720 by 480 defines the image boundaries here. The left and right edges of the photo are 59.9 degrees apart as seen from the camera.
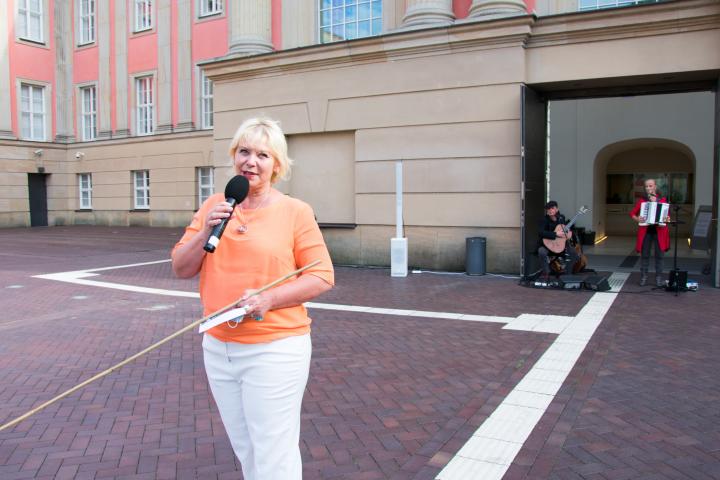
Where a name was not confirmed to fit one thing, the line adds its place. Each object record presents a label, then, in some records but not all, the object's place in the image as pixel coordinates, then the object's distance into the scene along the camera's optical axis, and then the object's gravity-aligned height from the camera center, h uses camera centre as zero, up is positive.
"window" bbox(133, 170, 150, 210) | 28.84 +0.72
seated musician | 10.85 -0.57
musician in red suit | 10.62 -0.64
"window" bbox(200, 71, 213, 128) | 26.30 +4.25
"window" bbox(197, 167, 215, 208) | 26.69 +0.95
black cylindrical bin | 12.20 -1.01
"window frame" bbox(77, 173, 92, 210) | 30.92 +0.74
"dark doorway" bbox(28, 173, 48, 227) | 30.67 +0.30
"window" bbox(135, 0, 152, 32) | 28.02 +8.54
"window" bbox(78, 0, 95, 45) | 30.19 +8.89
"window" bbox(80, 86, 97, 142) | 30.48 +4.49
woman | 2.42 -0.35
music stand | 9.91 -1.25
